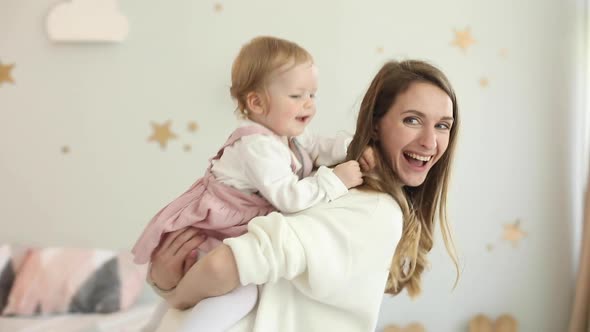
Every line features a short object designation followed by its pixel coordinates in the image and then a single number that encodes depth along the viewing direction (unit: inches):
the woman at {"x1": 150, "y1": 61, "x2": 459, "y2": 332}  39.8
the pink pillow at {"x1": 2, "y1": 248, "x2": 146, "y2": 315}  92.6
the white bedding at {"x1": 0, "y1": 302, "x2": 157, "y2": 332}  85.7
